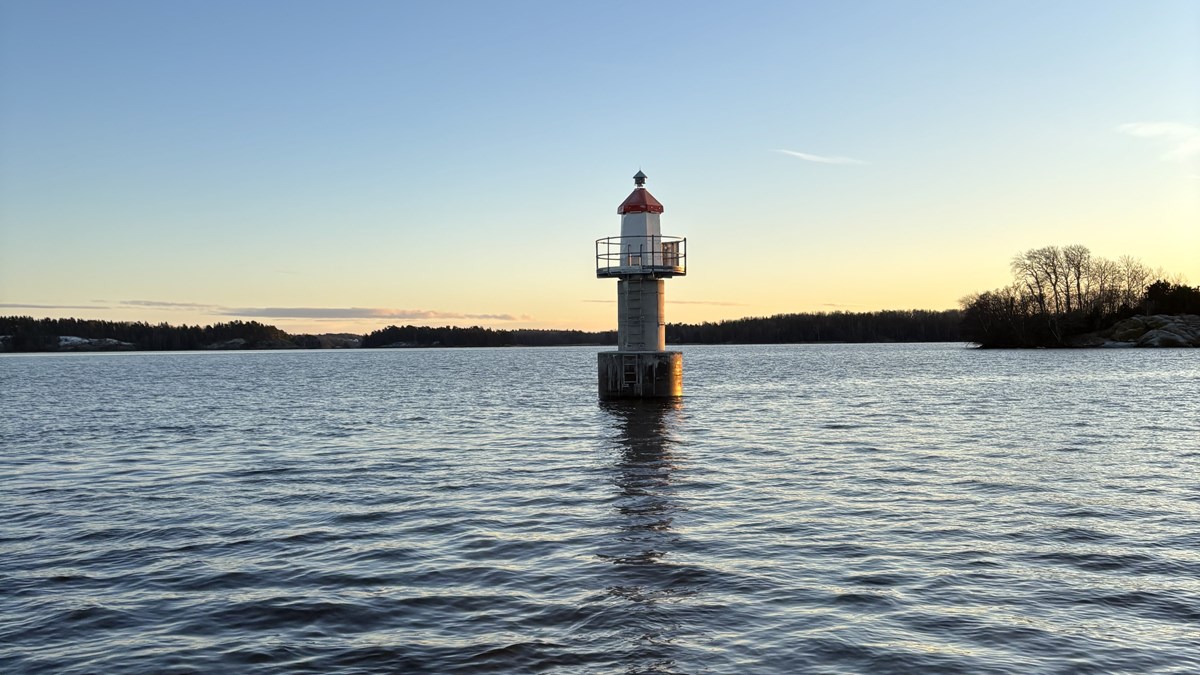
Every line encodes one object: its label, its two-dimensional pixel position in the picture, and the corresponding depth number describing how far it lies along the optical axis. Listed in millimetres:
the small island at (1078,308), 126750
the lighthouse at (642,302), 40312
